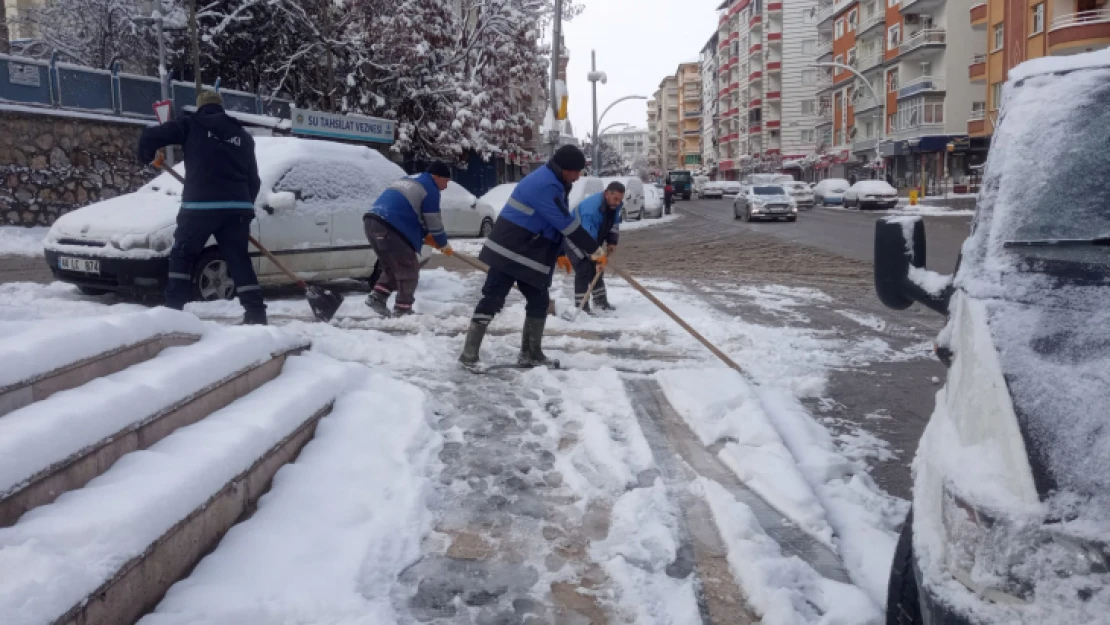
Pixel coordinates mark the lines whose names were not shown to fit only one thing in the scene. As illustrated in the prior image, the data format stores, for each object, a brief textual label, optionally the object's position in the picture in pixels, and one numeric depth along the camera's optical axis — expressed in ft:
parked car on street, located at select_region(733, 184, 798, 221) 98.37
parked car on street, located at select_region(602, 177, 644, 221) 101.91
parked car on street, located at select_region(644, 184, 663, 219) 110.32
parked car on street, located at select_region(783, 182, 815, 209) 135.14
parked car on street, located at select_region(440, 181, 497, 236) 61.31
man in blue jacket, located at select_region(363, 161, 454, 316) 25.71
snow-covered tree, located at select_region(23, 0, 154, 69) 87.61
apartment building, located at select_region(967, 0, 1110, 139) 111.45
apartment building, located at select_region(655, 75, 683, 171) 508.12
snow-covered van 5.72
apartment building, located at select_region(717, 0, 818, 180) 279.49
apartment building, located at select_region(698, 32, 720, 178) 374.43
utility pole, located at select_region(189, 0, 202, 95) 62.85
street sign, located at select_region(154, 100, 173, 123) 48.03
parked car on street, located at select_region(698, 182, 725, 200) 210.38
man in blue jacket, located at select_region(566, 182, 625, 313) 28.55
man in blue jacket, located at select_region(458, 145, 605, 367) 19.07
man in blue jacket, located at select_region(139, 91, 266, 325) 20.26
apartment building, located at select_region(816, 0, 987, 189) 165.07
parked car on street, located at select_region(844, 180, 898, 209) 124.16
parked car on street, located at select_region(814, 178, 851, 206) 144.87
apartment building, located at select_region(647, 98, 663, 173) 555.04
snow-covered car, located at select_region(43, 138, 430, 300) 24.85
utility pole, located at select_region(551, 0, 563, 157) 66.16
